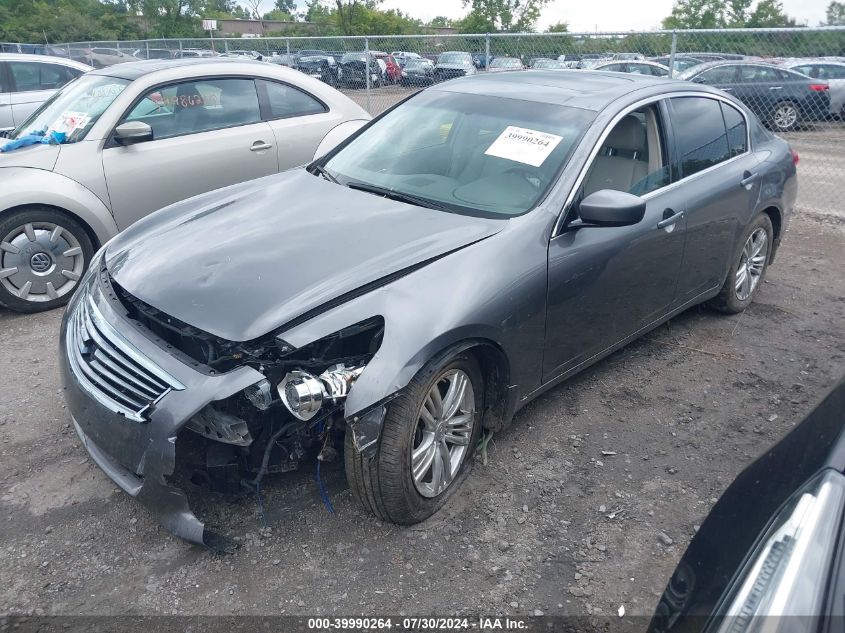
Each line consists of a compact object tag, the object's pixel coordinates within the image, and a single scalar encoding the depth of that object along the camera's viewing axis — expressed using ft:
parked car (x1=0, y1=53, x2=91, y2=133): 30.32
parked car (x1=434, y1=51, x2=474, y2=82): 36.14
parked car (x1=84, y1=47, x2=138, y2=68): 60.29
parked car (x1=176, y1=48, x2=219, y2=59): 52.13
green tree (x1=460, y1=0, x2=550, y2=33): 140.26
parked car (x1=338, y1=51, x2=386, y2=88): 39.22
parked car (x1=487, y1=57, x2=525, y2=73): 36.27
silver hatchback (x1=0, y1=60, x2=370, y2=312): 15.96
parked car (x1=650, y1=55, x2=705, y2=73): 37.98
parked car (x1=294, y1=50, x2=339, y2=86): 42.91
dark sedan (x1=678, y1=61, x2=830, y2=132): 34.71
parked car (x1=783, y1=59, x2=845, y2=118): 46.59
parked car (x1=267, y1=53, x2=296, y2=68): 44.73
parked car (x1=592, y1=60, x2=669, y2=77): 39.96
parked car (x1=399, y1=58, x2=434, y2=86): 38.01
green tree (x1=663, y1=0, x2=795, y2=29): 156.98
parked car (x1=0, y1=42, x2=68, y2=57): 64.82
